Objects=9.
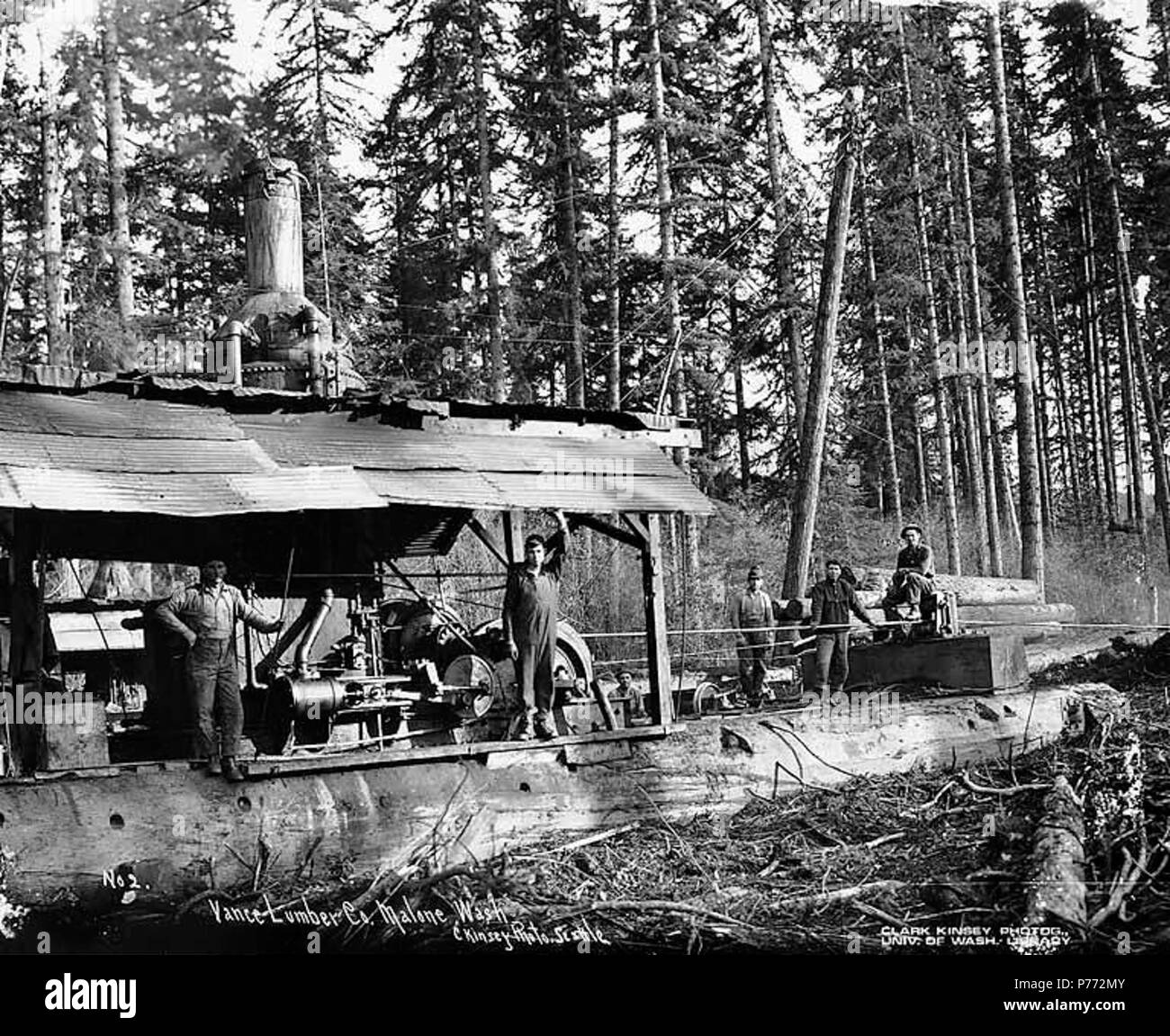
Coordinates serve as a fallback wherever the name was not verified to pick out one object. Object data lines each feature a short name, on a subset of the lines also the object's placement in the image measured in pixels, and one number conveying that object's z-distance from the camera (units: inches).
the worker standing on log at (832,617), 627.8
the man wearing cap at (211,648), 435.5
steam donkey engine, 468.8
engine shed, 407.2
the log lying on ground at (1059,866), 329.4
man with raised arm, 475.8
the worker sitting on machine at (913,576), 649.6
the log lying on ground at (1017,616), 852.6
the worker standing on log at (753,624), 627.5
